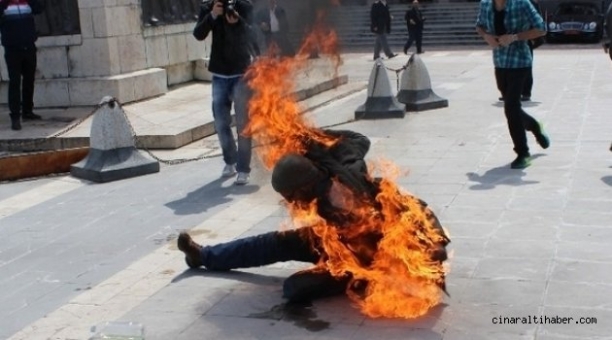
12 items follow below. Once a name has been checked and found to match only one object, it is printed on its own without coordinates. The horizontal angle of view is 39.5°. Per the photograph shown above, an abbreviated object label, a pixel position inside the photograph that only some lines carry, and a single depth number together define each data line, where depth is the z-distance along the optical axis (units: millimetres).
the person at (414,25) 23547
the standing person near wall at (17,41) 10141
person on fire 4383
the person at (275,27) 5645
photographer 7355
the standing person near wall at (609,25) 8126
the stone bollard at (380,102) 10742
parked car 25750
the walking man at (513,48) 7367
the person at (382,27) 19625
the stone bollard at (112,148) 8109
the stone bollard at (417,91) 11359
